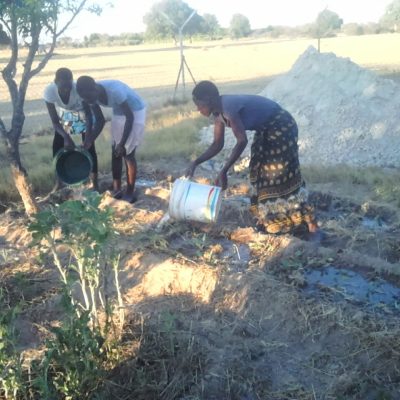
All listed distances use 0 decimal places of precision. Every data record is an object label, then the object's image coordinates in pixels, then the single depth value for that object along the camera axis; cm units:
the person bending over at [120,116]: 459
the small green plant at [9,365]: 231
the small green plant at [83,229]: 236
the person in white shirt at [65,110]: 481
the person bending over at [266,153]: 389
